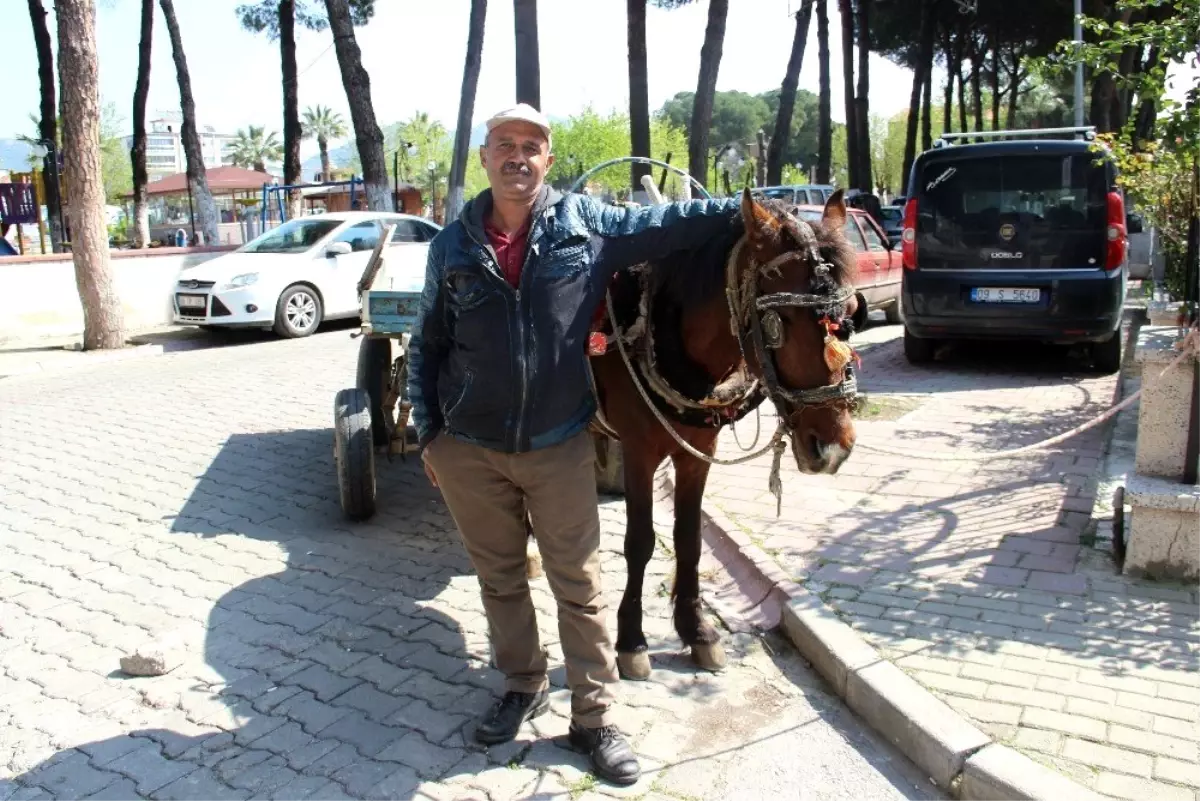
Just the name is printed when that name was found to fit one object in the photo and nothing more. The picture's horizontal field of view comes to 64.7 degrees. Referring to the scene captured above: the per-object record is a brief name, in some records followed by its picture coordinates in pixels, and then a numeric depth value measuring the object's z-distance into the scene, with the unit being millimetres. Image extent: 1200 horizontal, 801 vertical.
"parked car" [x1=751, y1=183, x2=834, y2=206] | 22438
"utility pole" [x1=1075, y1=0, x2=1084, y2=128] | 21938
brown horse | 2963
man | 3020
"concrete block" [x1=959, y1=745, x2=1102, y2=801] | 2824
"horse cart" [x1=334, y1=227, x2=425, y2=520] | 5414
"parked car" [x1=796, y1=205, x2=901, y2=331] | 12354
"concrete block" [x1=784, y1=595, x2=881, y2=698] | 3695
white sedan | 13016
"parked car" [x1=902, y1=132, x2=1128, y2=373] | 8367
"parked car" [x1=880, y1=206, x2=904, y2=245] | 23436
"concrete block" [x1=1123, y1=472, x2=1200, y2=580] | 4180
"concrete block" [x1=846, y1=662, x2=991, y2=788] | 3111
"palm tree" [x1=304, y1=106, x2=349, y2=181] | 85375
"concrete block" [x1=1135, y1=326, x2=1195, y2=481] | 4387
